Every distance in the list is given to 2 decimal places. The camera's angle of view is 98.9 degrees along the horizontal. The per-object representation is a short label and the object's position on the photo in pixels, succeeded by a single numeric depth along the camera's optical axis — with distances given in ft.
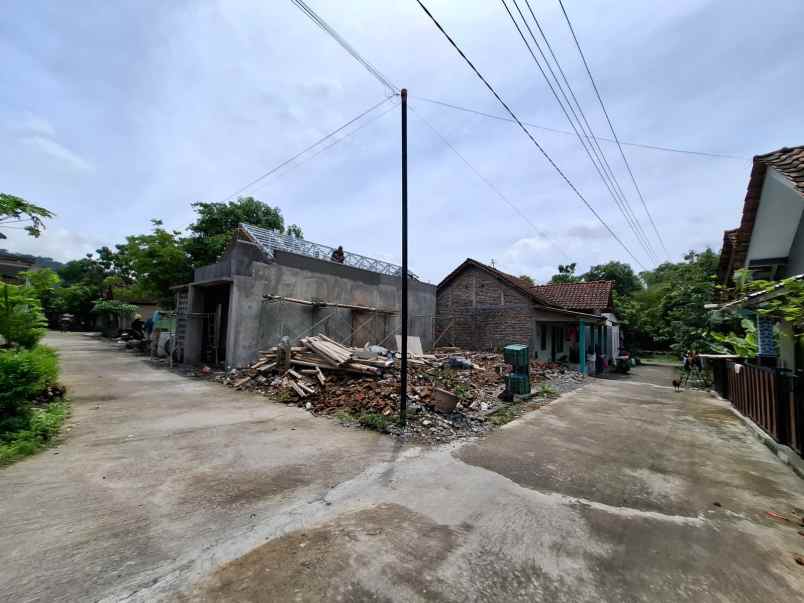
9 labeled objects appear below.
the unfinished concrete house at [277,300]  40.11
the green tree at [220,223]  74.59
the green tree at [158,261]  69.10
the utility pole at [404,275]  23.16
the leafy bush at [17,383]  17.95
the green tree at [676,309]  58.54
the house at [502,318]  59.57
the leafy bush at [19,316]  22.31
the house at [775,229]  19.26
